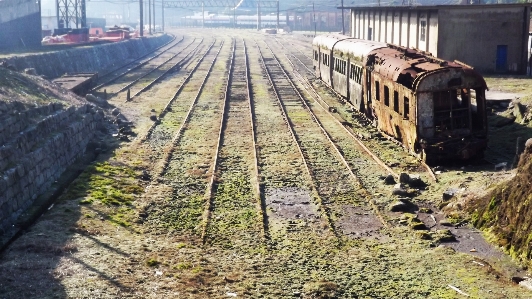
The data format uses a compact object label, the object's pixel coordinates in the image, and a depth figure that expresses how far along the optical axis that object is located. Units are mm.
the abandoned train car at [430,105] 18219
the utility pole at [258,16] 121412
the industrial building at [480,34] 34594
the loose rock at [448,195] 15216
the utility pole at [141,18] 80262
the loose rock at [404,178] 16734
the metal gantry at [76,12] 64650
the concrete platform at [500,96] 26578
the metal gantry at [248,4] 164625
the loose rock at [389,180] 16797
